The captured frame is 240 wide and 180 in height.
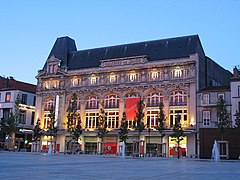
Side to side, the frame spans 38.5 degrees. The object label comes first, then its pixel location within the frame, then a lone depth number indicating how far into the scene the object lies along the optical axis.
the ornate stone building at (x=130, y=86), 59.44
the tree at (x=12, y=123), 66.06
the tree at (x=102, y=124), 61.27
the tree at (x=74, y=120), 60.00
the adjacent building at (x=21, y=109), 75.31
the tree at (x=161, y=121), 55.97
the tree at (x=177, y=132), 52.34
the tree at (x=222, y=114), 46.75
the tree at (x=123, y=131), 56.09
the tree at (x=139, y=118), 56.73
